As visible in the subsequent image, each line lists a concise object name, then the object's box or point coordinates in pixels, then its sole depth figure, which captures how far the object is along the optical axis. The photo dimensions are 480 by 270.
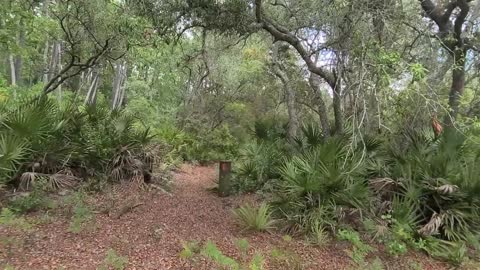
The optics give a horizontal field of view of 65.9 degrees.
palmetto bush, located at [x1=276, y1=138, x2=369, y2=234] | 6.22
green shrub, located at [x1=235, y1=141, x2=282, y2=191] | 8.88
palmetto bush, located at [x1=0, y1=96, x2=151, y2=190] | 6.27
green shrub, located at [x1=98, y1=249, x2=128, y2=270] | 4.34
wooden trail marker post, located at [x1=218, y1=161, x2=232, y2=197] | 8.64
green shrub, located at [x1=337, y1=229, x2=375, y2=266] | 5.38
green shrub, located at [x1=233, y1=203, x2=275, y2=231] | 6.02
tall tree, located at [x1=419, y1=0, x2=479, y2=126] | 8.69
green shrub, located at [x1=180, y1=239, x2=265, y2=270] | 4.77
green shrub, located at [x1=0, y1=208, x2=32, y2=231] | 5.16
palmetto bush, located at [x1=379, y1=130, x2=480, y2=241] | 6.10
